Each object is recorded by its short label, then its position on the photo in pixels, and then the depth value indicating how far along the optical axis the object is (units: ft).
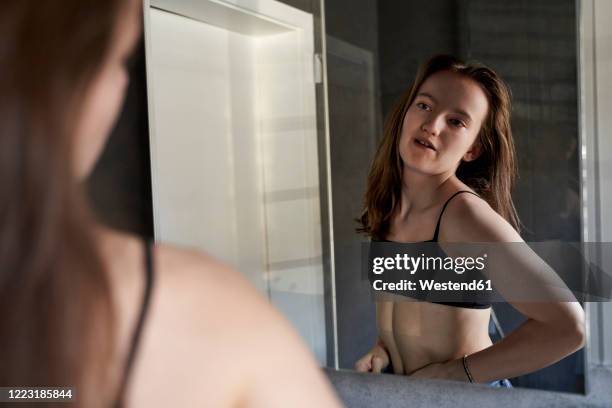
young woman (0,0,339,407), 1.23
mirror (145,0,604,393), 5.50
